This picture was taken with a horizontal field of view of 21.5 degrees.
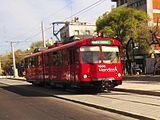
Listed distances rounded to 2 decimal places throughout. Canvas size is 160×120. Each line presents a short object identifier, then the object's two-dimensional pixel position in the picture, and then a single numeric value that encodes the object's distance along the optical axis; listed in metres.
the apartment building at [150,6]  79.69
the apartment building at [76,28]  107.12
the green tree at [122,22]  55.42
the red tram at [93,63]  24.33
